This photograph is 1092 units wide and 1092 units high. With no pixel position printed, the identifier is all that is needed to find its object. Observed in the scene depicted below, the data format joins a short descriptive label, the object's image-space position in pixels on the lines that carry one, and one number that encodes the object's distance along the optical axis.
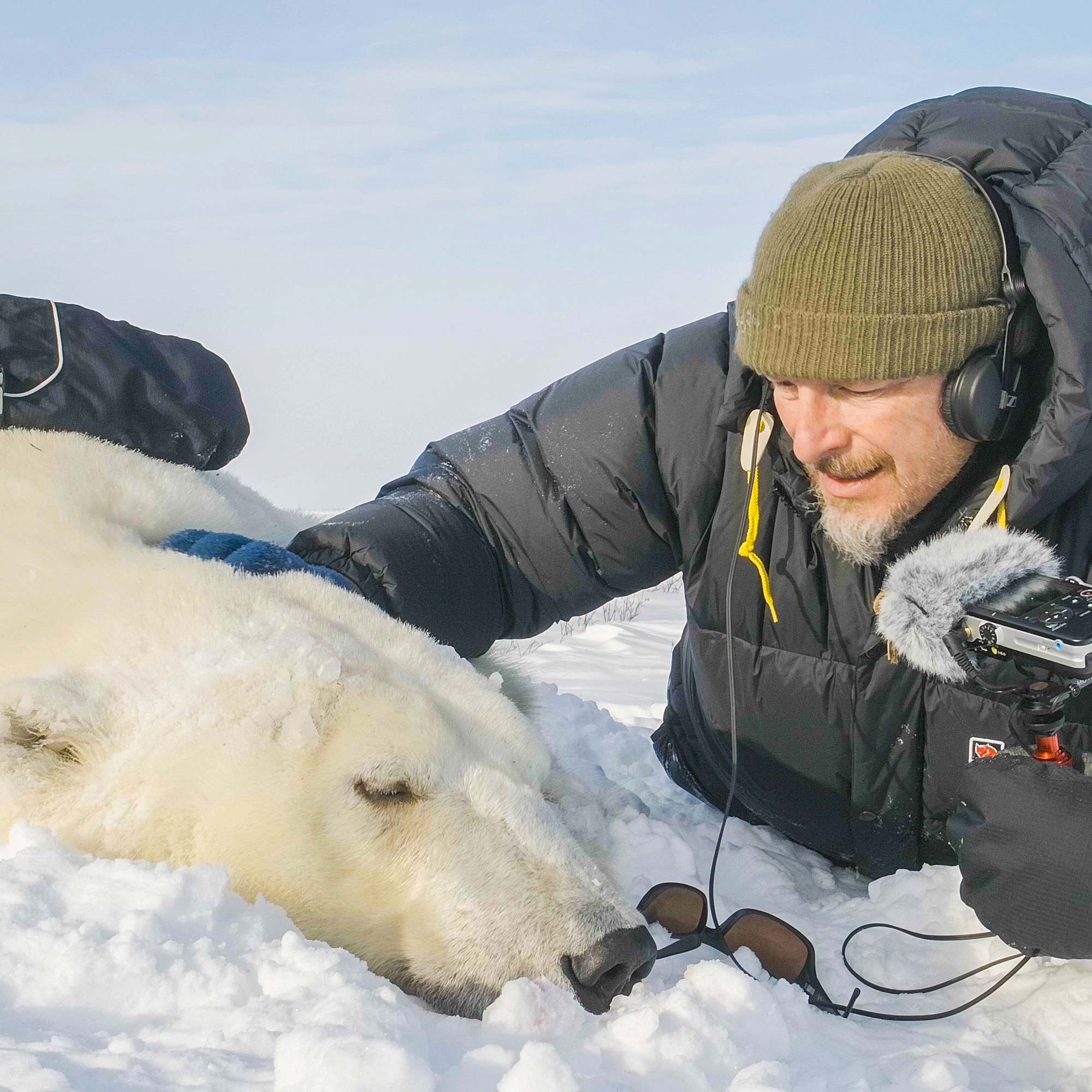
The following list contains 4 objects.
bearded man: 2.62
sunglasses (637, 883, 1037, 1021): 2.10
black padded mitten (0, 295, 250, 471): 2.70
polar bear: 1.80
